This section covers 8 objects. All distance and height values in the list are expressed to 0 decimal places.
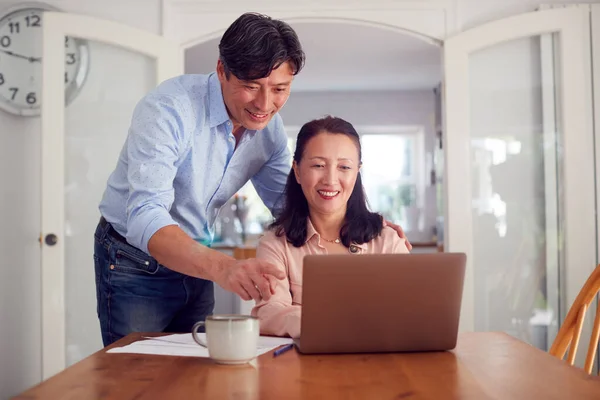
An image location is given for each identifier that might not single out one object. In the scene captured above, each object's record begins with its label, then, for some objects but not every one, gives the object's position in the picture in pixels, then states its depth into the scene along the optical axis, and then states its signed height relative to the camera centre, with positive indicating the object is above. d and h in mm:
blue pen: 1297 -256
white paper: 1316 -254
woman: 1973 -5
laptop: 1234 -162
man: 1667 +109
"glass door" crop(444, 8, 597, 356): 3785 +196
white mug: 1193 -211
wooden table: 1010 -257
